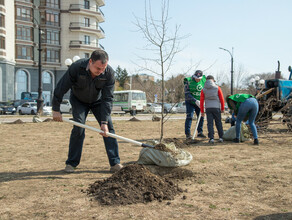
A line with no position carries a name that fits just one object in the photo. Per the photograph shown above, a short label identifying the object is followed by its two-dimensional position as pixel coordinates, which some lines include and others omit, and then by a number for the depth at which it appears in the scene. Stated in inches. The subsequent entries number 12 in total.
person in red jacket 285.9
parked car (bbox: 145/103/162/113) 1246.7
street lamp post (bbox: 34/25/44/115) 826.8
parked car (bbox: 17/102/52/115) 1080.2
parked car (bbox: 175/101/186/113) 1433.3
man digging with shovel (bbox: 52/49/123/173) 160.4
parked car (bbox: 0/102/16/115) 1038.0
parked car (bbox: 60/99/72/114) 1174.2
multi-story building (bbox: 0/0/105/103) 1544.0
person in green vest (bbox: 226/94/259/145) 273.6
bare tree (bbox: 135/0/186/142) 238.5
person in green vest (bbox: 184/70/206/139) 310.0
